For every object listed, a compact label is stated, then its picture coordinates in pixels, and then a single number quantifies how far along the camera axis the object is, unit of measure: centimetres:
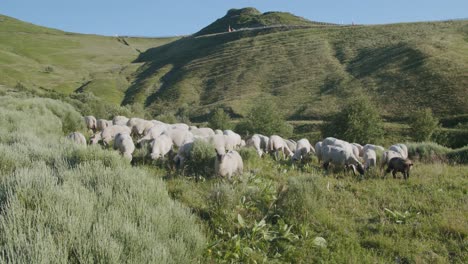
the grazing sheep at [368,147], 1597
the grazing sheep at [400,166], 1180
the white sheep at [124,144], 1327
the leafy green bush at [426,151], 1716
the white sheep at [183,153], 1223
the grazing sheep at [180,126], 1937
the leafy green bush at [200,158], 1162
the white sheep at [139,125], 2064
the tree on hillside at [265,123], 4825
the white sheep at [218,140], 1538
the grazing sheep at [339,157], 1322
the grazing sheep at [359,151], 1633
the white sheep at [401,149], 1606
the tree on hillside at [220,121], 5272
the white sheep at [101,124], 2236
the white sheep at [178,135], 1612
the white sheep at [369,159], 1369
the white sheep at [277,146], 1803
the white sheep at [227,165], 1049
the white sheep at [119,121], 2237
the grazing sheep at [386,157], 1368
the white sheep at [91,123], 2258
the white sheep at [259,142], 1773
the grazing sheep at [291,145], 1929
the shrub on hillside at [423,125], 4256
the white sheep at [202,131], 1945
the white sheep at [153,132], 1552
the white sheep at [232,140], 1666
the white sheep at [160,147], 1293
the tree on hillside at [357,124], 4194
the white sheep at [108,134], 1622
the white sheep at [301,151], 1608
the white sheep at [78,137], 1454
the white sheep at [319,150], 1552
